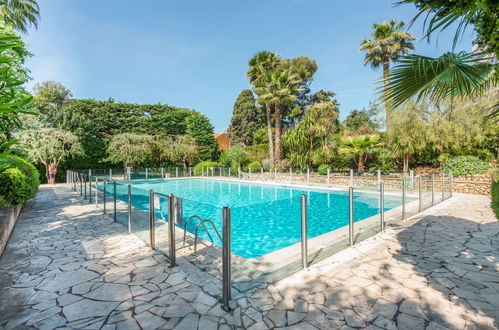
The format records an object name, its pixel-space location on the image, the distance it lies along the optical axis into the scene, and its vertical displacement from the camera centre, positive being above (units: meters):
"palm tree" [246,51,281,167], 19.53 +8.29
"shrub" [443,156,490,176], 11.54 -0.15
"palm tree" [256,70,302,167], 18.41 +5.80
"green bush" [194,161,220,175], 23.88 -0.16
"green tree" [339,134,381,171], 14.54 +1.09
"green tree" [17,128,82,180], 16.70 +1.58
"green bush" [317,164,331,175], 16.05 -0.39
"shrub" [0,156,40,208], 5.78 -0.56
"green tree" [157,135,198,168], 24.55 +1.67
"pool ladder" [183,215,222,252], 3.10 -0.87
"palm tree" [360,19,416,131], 16.34 +8.65
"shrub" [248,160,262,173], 20.62 -0.18
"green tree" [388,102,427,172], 13.23 +1.94
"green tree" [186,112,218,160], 28.05 +3.58
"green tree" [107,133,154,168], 21.91 +1.53
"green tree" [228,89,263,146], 32.97 +6.35
